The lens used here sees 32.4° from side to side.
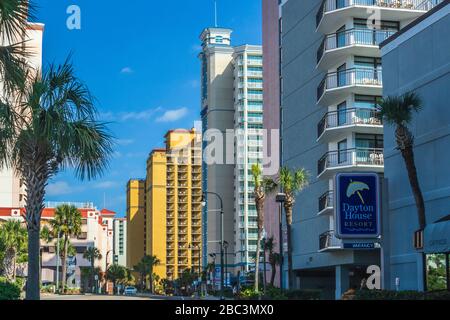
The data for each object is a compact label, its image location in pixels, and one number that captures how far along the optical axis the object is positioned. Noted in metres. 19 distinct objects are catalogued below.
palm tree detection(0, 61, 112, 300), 25.98
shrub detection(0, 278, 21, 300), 33.68
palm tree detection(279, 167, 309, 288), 58.38
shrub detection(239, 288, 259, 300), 55.23
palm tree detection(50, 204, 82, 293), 110.25
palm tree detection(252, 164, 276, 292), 63.78
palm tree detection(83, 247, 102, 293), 169.62
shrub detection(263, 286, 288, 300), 49.44
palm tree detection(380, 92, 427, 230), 36.84
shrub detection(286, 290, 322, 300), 49.97
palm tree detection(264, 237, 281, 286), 92.65
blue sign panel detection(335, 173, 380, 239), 41.09
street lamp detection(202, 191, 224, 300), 75.16
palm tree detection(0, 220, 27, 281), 95.38
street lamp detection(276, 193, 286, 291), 50.41
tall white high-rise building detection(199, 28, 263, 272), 168.62
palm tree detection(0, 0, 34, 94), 17.06
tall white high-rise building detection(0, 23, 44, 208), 142.49
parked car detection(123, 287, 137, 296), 141.90
